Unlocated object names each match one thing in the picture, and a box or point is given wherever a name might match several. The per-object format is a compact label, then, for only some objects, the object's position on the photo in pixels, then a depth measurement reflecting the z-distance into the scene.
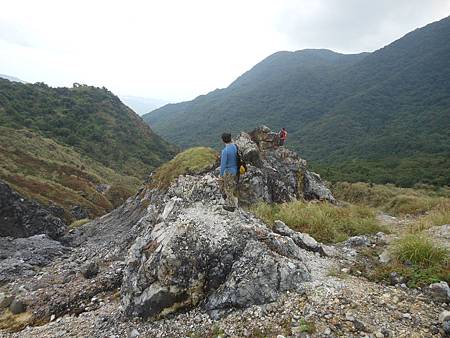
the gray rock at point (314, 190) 25.48
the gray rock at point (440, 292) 7.34
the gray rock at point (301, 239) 10.19
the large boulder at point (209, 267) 8.00
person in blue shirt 11.74
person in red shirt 28.47
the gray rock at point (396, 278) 8.16
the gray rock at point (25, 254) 17.22
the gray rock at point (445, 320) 6.35
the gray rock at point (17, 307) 11.67
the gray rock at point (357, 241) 10.85
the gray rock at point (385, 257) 9.22
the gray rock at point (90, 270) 12.87
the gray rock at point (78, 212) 42.34
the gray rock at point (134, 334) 7.76
